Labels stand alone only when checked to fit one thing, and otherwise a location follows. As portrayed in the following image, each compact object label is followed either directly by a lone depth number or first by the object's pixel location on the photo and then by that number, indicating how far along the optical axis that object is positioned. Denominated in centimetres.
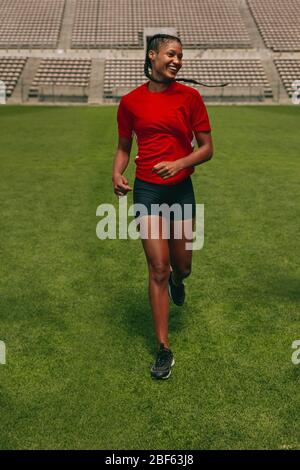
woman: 352
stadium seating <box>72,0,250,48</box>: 4016
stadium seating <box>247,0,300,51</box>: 4001
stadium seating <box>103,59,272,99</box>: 3390
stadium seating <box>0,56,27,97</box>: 3395
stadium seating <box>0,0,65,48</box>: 3991
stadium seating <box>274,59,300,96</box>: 3450
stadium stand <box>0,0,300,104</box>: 3391
